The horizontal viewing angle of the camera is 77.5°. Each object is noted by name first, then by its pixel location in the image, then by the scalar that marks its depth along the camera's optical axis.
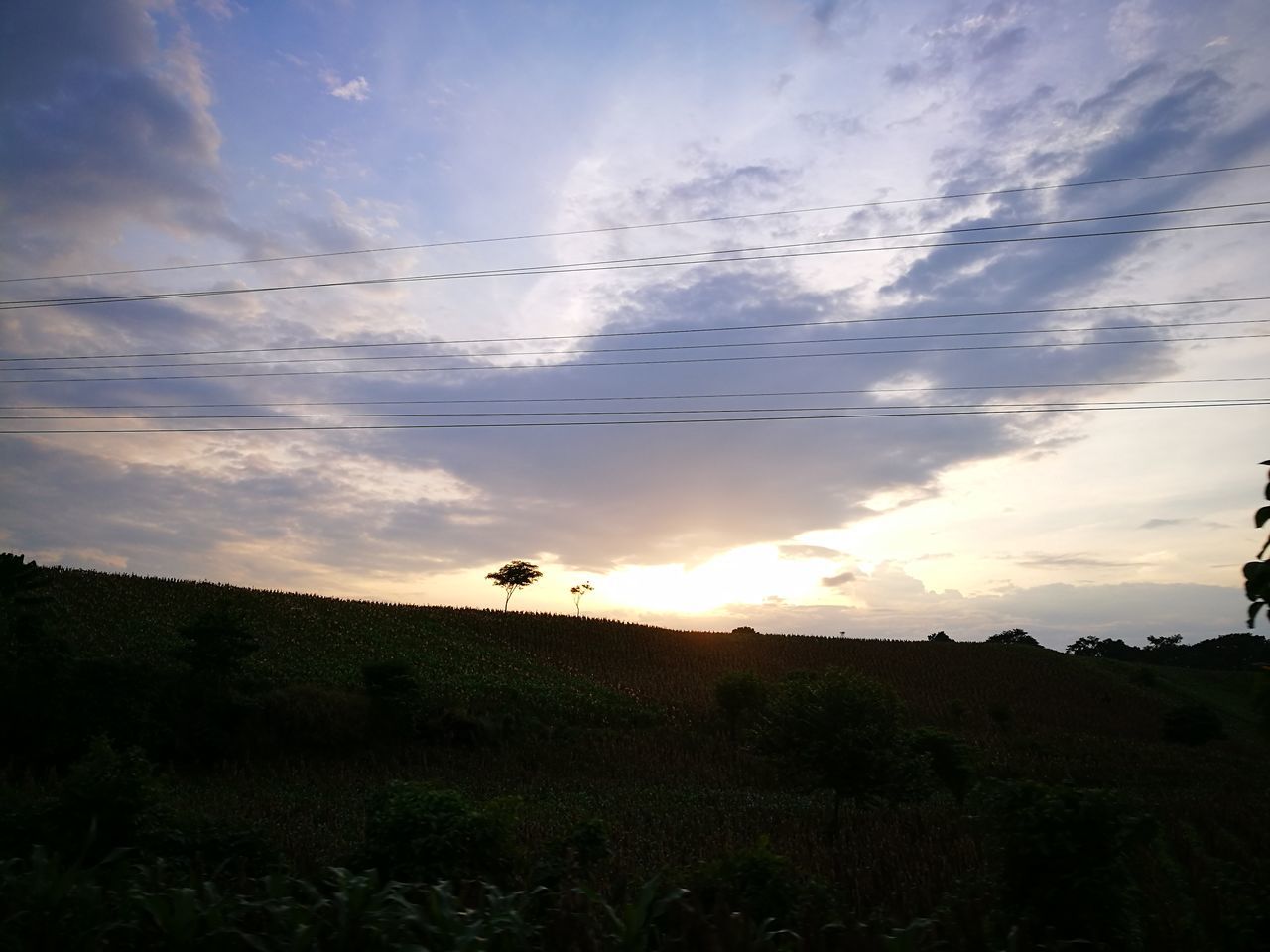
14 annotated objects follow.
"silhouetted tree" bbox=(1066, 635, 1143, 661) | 117.14
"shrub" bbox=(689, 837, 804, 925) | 7.10
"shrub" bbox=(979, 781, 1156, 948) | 7.30
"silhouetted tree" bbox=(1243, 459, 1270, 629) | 4.61
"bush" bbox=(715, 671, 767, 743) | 35.22
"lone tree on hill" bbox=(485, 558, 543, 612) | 85.81
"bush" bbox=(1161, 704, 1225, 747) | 40.53
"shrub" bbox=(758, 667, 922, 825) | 17.70
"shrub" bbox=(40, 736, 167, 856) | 9.20
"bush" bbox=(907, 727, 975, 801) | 22.52
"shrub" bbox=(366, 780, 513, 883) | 9.12
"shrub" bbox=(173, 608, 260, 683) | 27.00
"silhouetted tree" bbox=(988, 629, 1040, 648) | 116.19
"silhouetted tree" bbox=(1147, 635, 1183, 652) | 126.94
